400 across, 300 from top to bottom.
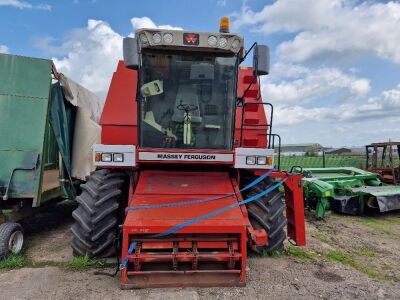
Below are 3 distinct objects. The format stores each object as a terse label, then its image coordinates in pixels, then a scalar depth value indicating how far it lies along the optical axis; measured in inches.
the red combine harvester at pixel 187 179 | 160.9
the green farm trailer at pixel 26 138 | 226.7
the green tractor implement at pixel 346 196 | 335.0
